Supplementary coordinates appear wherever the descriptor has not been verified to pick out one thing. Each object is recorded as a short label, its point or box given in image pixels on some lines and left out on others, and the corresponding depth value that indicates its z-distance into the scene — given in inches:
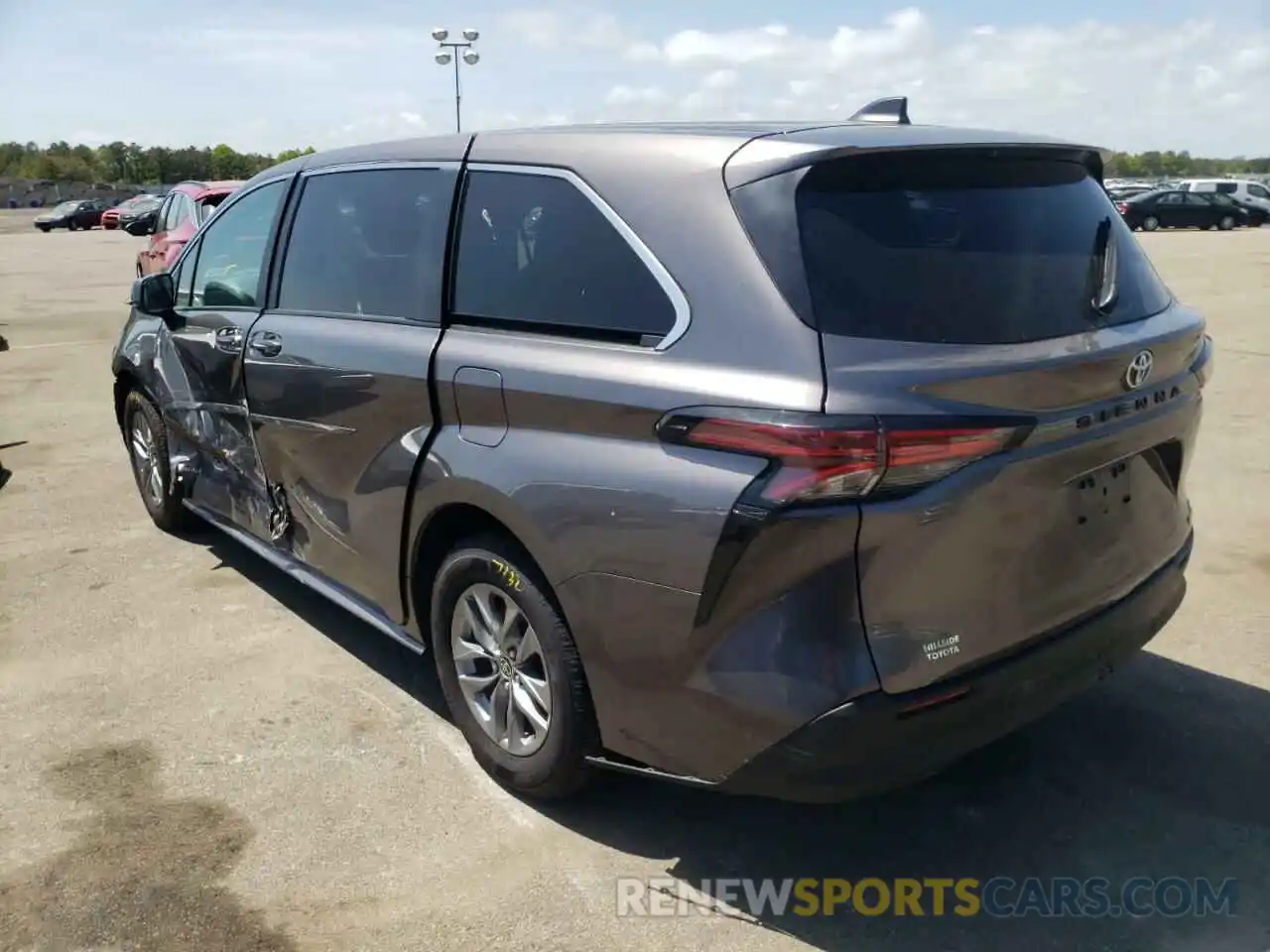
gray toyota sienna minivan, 96.1
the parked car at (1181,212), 1486.2
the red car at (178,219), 506.3
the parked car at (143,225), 634.2
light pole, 1027.3
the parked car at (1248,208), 1486.2
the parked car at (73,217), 1889.8
